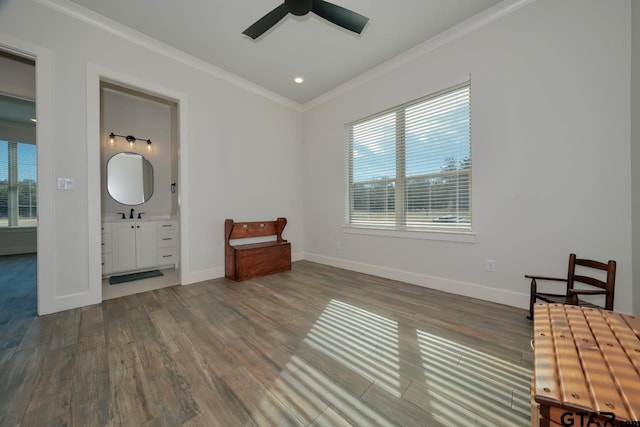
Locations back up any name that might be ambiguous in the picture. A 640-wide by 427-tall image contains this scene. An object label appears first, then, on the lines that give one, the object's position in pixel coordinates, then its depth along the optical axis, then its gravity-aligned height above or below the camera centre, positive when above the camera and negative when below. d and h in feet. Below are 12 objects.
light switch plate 7.66 +0.89
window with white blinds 9.00 +2.03
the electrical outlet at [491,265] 8.16 -1.87
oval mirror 12.87 +1.81
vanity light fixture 12.61 +3.96
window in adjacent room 16.70 +1.94
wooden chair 5.51 -1.83
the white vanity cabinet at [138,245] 11.30 -1.74
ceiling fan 6.17 +5.34
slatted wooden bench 2.07 -1.68
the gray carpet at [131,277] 10.89 -3.21
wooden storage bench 11.01 -2.08
